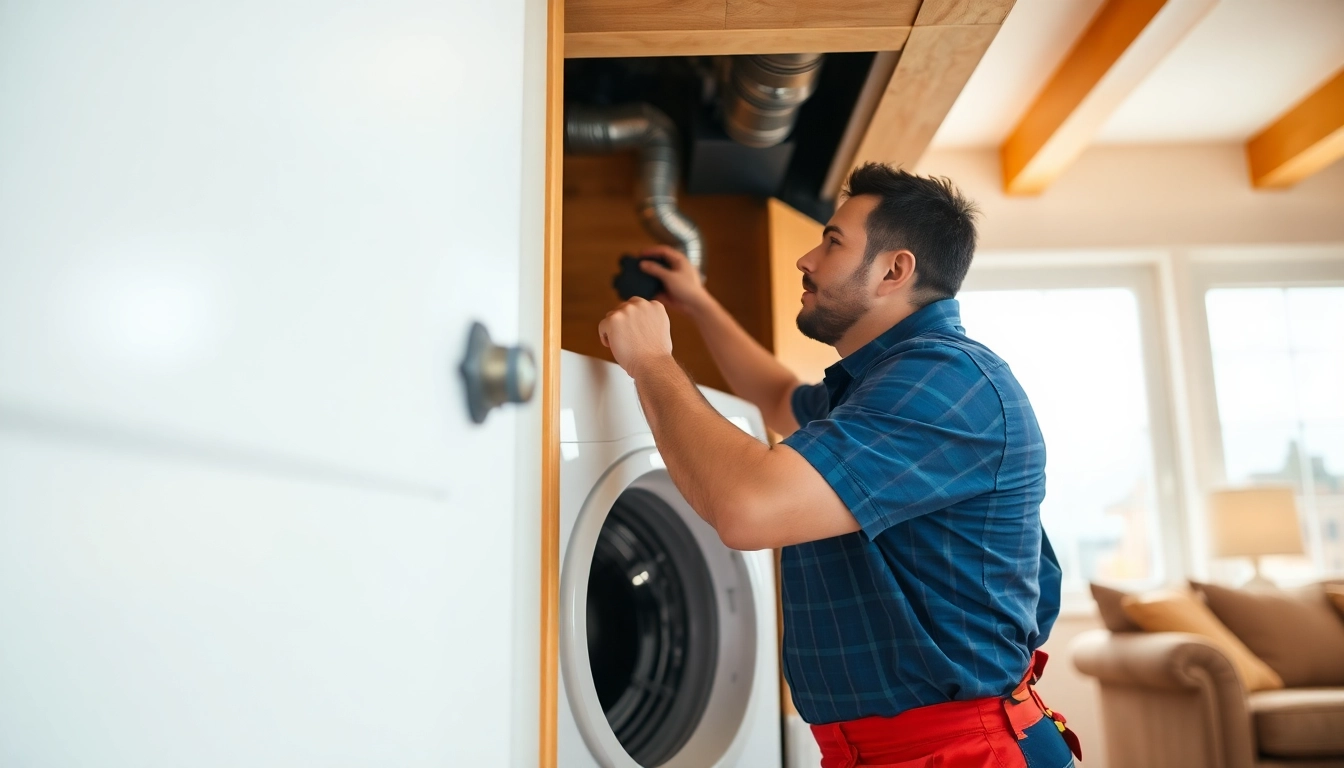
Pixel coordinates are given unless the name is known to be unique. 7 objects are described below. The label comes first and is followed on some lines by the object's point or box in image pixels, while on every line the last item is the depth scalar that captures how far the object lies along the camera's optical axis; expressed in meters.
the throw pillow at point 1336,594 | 3.21
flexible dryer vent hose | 2.23
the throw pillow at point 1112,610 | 3.10
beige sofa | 2.71
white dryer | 1.38
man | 1.04
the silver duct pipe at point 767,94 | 1.85
